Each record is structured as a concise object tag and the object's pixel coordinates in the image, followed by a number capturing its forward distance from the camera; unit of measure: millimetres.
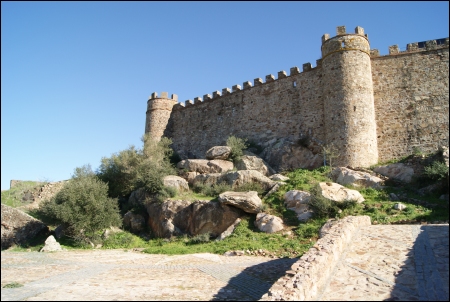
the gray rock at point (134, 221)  21078
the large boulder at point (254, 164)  23469
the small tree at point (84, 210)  19125
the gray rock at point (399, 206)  15700
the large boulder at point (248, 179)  20438
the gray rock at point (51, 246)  17000
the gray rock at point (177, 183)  22141
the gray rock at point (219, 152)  24766
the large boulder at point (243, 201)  17891
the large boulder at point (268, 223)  16516
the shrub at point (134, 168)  22672
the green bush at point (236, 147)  24625
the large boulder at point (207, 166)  23781
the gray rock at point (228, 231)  17283
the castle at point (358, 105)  21766
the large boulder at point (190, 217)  18250
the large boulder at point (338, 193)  16953
